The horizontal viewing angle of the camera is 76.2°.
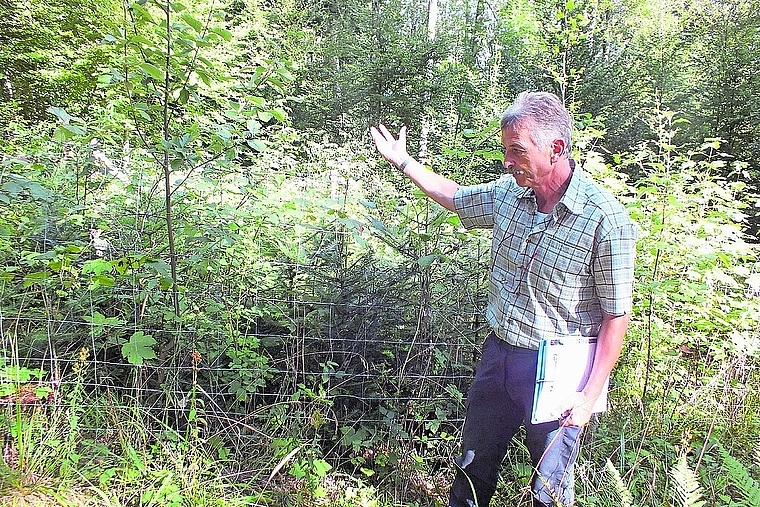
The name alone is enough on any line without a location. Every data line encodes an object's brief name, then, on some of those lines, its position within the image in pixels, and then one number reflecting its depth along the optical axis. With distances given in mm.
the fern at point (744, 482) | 1398
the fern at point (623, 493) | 1286
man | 1431
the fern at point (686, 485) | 1169
